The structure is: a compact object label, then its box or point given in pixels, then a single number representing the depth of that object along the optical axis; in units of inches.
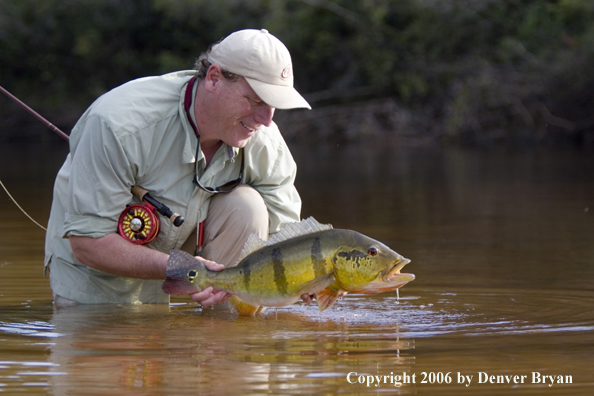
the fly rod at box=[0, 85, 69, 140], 163.3
